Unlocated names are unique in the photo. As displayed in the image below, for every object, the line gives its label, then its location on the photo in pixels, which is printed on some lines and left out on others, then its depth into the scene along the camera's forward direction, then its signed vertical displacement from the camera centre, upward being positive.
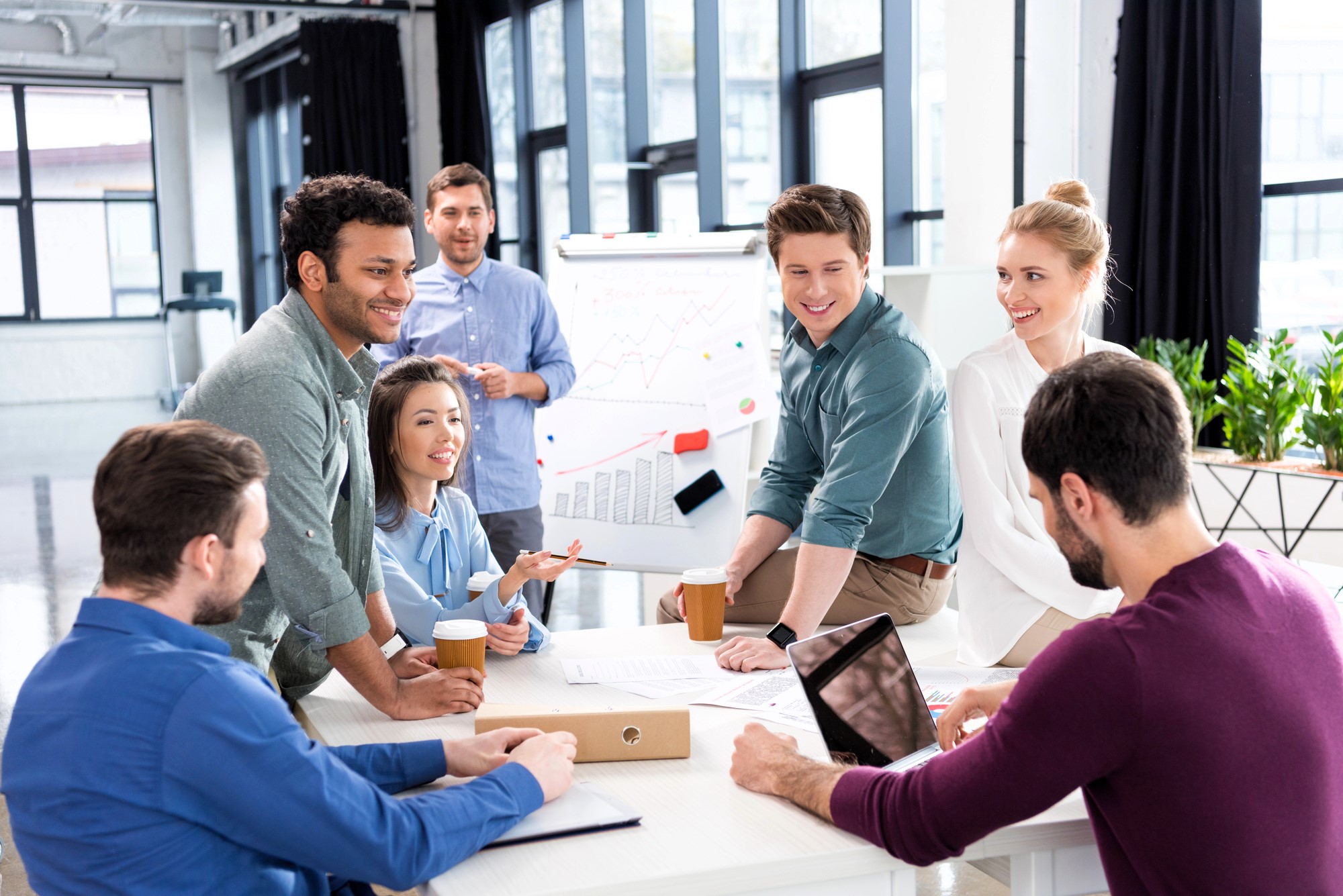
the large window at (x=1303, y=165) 3.72 +0.37
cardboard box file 1.51 -0.54
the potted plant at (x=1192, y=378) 3.64 -0.29
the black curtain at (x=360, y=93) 8.65 +1.57
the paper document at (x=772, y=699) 1.67 -0.59
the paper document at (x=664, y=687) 1.80 -0.59
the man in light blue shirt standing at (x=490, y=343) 3.61 -0.12
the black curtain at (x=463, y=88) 7.67 +1.43
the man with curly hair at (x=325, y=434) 1.67 -0.18
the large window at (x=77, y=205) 12.46 +1.16
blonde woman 1.89 -0.24
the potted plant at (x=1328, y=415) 3.35 -0.38
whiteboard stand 3.77 -0.35
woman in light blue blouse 2.09 -0.40
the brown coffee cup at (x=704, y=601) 2.05 -0.52
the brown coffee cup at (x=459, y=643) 1.79 -0.51
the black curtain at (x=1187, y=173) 3.74 +0.36
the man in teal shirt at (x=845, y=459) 2.01 -0.30
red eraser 3.78 -0.45
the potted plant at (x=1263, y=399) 3.48 -0.34
